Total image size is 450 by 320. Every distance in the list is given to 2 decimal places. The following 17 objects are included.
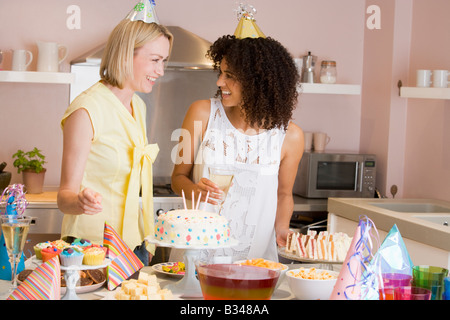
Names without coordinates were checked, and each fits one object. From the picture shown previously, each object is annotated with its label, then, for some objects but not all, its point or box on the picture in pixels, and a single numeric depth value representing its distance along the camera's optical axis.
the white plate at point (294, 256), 1.69
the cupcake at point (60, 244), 1.62
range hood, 3.50
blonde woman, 1.79
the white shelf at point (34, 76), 3.44
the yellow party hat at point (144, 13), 2.10
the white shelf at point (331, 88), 3.76
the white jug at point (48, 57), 3.52
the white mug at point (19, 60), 3.51
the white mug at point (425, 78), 3.28
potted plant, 3.50
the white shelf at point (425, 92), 3.06
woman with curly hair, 2.17
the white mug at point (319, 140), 3.95
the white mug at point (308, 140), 3.96
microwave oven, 3.72
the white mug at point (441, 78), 3.19
